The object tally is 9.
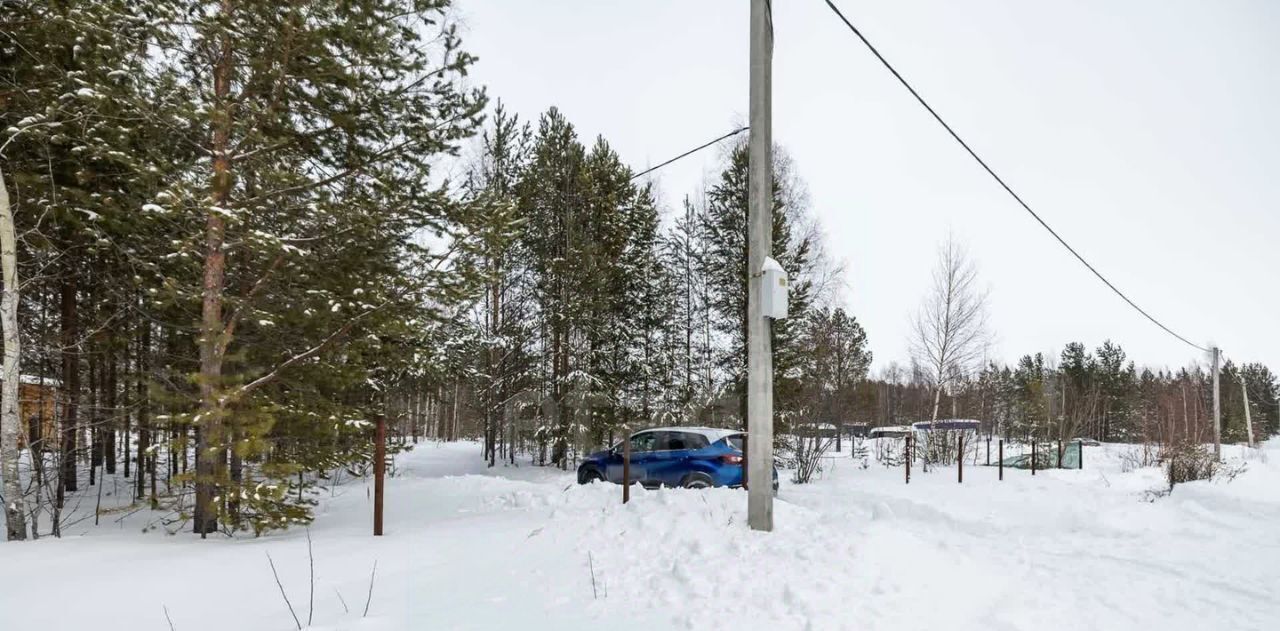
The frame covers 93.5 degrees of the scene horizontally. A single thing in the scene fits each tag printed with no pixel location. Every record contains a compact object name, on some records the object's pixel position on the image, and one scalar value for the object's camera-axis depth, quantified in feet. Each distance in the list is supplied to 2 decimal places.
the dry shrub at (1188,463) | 40.78
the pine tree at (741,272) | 60.80
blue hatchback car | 34.35
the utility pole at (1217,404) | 71.56
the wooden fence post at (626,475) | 24.99
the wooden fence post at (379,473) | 20.83
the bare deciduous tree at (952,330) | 76.18
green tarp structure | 73.51
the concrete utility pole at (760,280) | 18.57
